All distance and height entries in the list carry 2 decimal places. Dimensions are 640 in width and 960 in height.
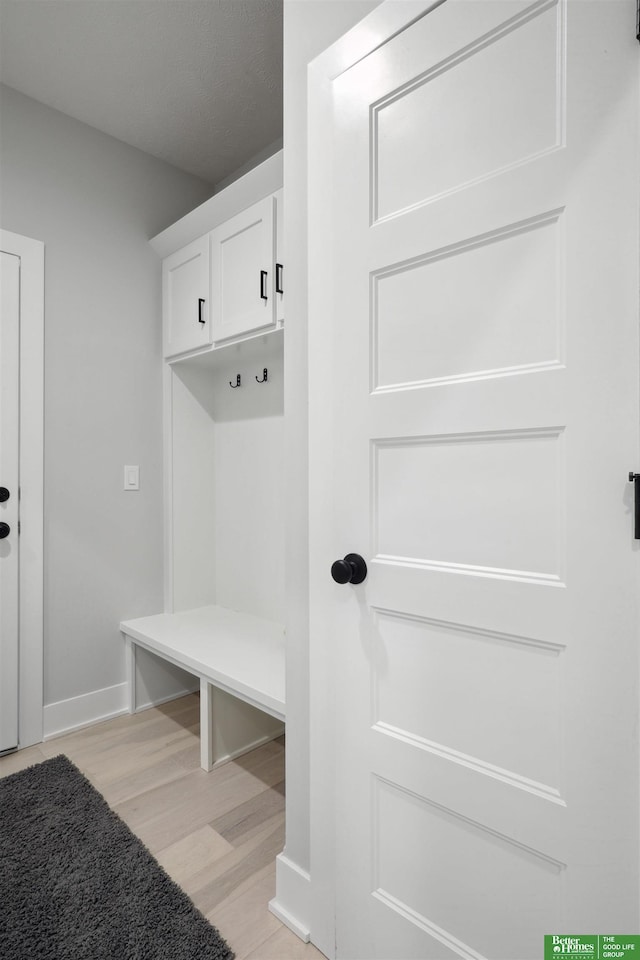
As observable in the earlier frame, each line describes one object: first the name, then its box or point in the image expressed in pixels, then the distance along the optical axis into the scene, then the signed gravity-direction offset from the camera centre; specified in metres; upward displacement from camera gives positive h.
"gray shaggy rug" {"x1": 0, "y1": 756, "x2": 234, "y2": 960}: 1.23 -1.13
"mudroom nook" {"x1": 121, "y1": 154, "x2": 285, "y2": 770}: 1.99 +0.08
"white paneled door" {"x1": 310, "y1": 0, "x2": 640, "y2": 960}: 0.80 +0.01
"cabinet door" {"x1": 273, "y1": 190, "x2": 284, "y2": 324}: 1.93 +0.83
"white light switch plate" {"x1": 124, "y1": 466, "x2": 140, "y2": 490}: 2.49 +0.01
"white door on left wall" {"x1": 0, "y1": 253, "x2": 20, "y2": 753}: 2.08 -0.03
